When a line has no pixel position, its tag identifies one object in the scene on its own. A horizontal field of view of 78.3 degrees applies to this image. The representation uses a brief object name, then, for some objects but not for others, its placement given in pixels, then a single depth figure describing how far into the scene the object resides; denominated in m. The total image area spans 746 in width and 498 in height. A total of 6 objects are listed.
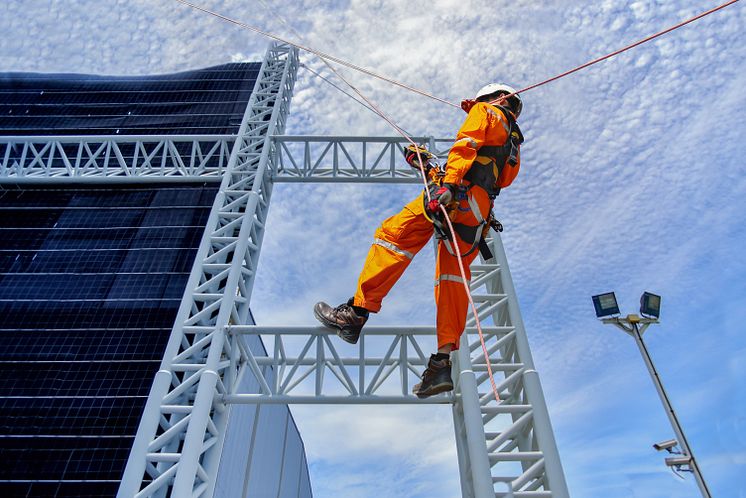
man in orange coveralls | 4.31
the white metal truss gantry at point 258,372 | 4.89
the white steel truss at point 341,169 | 8.73
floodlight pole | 9.32
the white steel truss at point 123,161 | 9.75
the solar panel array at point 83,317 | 6.44
